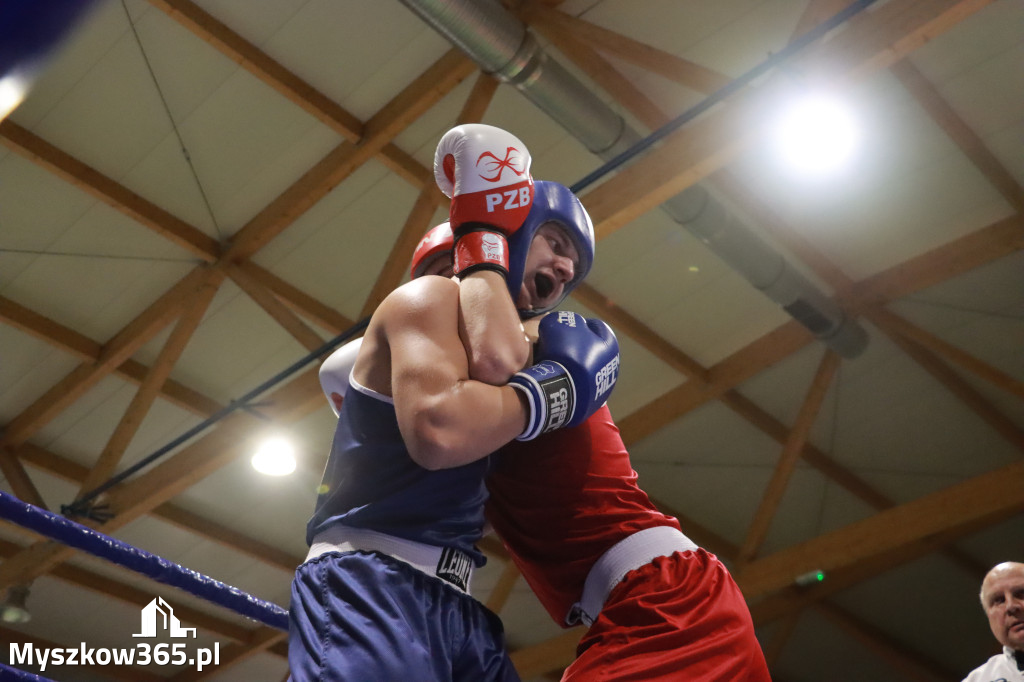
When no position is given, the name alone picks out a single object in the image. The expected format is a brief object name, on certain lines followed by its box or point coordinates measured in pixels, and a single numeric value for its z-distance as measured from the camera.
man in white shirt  3.34
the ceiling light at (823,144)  4.94
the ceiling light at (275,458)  5.95
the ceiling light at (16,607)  6.92
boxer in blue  1.33
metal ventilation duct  4.32
